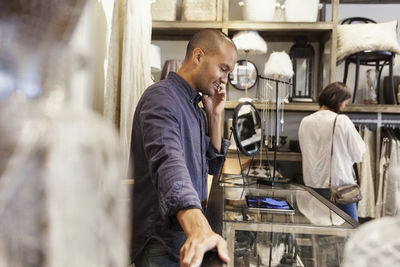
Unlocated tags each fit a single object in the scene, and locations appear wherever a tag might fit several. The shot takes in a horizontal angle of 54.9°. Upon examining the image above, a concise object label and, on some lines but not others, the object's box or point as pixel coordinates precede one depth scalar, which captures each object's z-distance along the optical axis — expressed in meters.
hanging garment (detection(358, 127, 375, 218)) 3.03
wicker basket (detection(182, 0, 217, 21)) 2.98
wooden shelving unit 2.96
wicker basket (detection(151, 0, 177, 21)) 3.03
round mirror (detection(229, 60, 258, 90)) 3.42
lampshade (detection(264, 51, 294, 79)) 2.91
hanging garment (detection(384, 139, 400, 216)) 2.85
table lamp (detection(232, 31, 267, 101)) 2.92
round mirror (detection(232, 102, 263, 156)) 1.90
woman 2.15
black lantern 3.24
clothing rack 3.37
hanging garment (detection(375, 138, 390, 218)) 2.98
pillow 3.01
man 0.67
